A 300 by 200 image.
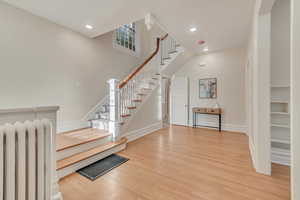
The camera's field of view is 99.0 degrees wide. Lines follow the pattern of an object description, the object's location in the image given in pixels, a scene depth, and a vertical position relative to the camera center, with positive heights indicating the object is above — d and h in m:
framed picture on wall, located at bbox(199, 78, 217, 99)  4.80 +0.43
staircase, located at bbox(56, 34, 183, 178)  2.23 -0.47
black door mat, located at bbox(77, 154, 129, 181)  2.02 -1.18
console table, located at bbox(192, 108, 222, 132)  4.52 -0.44
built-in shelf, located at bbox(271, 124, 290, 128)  2.28 -0.47
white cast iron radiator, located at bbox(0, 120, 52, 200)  1.13 -0.58
